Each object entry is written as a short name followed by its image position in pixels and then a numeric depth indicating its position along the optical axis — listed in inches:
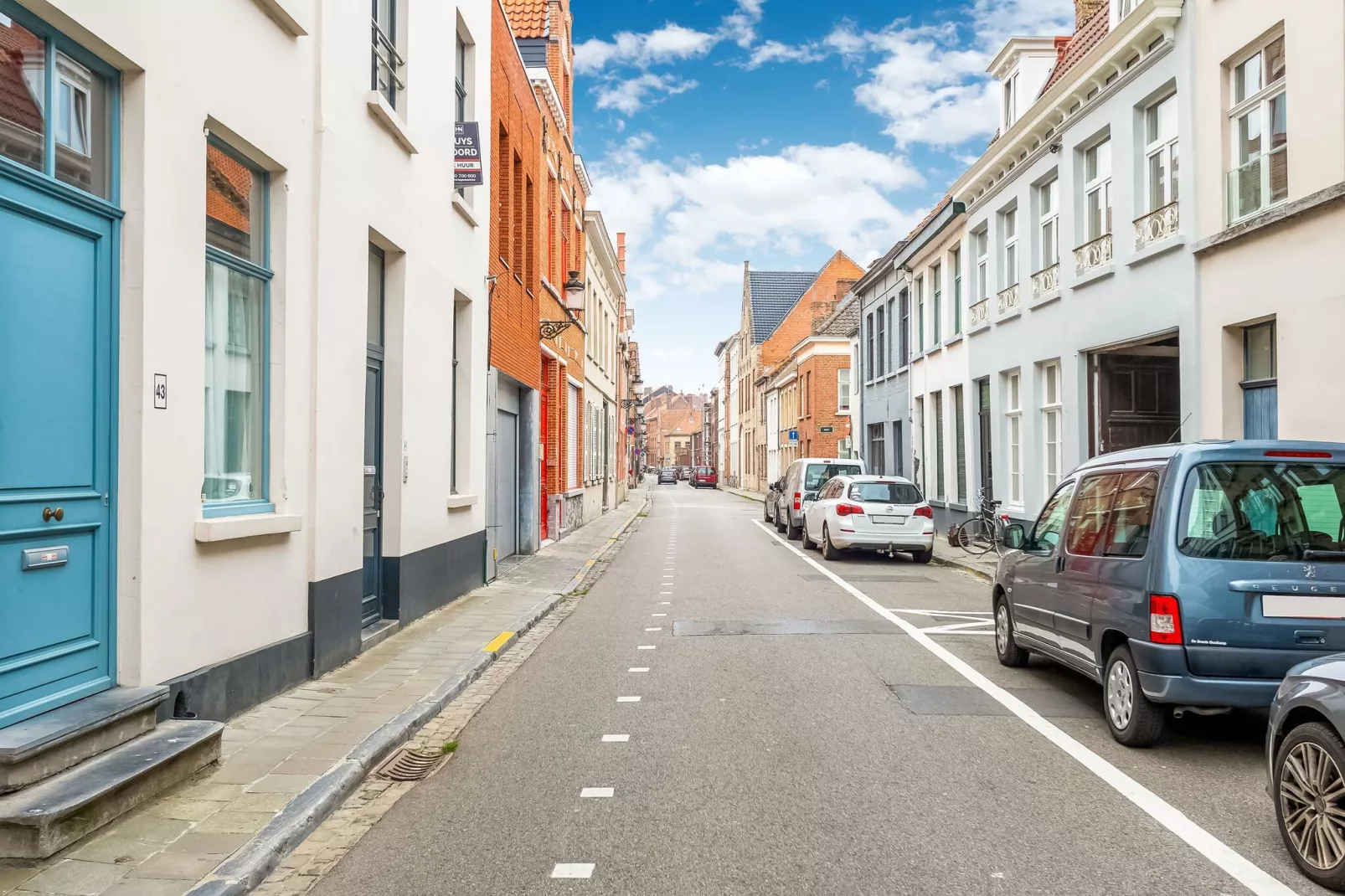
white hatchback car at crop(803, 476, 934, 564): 667.4
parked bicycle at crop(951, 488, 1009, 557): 702.5
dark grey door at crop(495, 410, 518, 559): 619.5
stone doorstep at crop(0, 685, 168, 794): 157.3
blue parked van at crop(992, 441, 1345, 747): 209.5
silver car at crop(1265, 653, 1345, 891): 144.7
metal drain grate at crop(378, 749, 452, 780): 210.8
